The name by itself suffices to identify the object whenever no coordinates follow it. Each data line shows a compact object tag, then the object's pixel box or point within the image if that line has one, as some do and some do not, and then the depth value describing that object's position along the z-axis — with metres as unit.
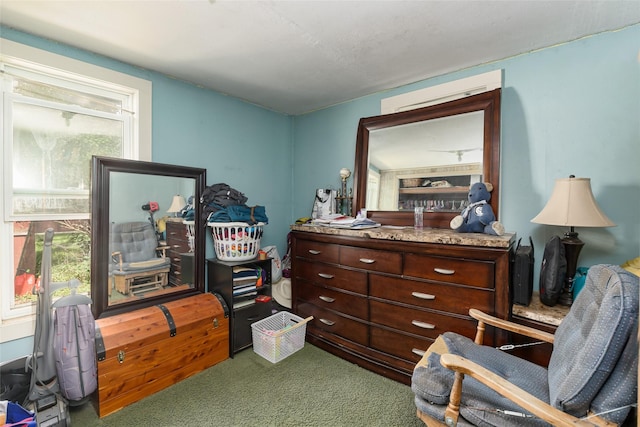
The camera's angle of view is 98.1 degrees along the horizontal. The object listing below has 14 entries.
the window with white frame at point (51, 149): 1.80
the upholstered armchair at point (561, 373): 0.92
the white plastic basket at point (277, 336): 2.29
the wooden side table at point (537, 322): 1.55
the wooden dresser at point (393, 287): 1.70
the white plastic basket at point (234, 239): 2.42
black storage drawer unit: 2.38
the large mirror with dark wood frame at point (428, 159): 2.16
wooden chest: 1.73
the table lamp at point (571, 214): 1.57
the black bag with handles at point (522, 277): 1.65
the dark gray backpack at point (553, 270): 1.63
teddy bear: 1.95
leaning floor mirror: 2.01
